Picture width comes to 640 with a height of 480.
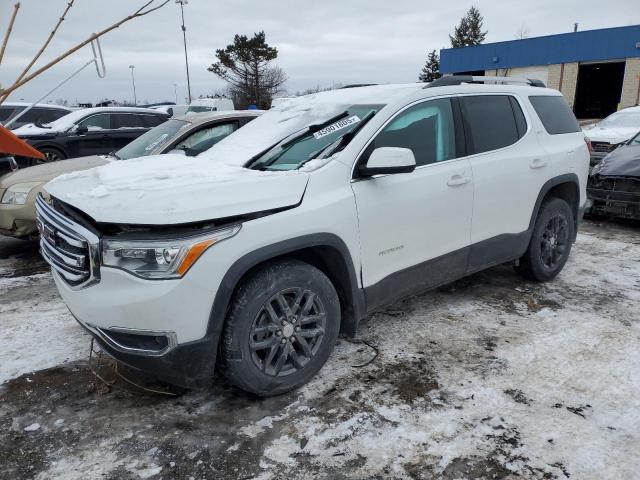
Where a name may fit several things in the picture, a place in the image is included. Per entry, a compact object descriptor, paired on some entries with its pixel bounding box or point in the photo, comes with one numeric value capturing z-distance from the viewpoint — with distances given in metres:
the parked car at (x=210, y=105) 24.95
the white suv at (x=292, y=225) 2.58
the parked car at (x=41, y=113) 12.39
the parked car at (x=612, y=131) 9.62
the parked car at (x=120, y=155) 5.65
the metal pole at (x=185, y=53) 42.03
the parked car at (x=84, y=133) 9.67
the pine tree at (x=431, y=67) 58.88
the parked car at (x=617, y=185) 6.98
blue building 28.56
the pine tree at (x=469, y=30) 64.56
